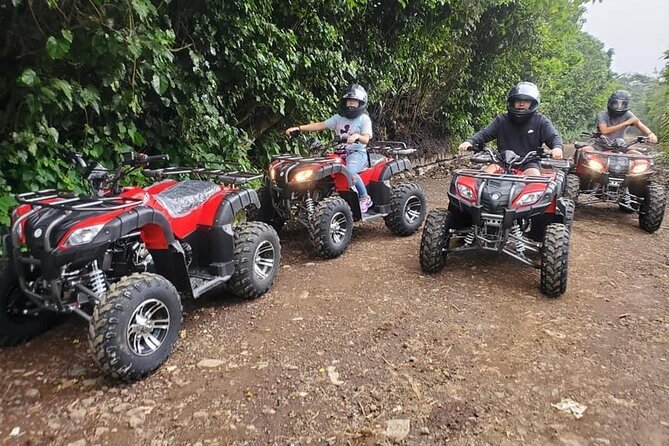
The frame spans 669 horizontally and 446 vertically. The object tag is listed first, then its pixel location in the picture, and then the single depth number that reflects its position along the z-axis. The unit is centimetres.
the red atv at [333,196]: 474
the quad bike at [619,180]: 617
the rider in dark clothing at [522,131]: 473
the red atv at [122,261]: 254
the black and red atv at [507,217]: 393
